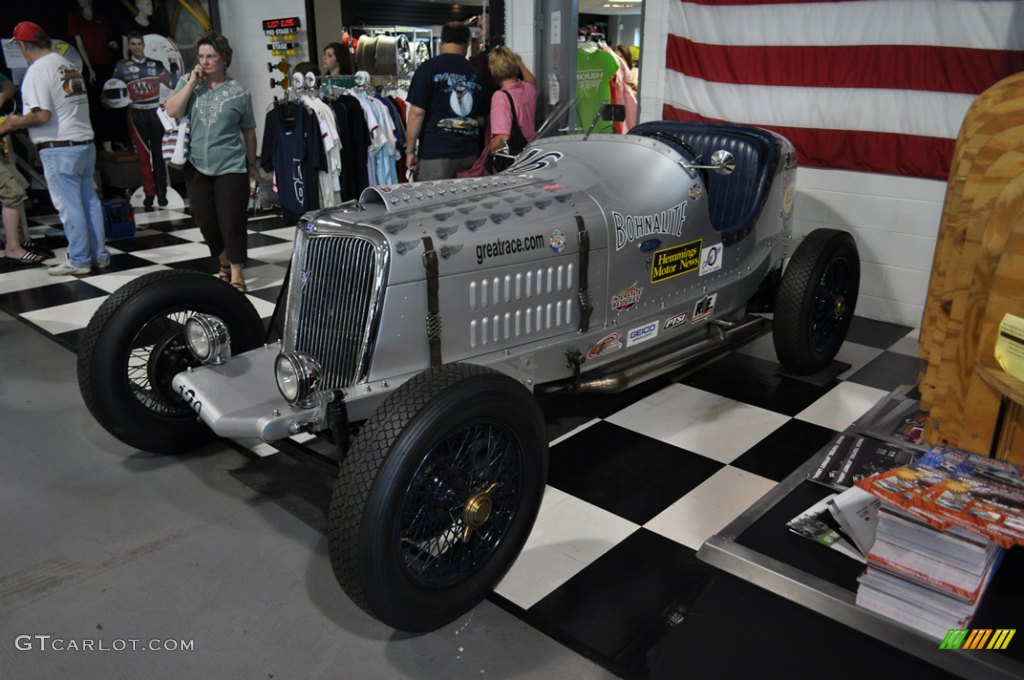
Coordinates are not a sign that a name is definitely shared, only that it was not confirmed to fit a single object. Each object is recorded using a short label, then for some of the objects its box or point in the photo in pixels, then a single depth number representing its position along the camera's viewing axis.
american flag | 3.98
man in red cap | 5.08
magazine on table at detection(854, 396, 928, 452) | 1.65
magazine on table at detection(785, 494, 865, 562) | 1.36
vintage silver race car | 1.96
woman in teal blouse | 4.59
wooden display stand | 1.27
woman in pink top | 5.16
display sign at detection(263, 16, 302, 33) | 8.28
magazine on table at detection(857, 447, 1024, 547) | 1.08
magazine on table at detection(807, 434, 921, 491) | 1.54
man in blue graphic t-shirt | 4.99
